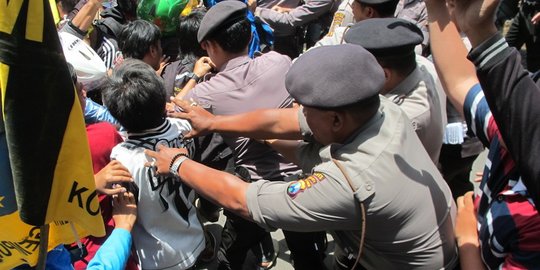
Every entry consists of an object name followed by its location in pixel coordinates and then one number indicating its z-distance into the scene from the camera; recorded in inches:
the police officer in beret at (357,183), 57.5
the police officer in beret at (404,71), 74.6
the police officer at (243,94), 92.9
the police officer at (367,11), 102.3
